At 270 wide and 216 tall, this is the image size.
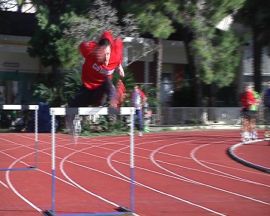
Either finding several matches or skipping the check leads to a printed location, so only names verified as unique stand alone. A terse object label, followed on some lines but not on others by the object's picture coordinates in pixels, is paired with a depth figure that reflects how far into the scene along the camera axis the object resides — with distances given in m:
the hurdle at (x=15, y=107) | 11.15
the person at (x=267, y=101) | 18.67
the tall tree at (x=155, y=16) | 23.12
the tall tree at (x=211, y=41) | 23.83
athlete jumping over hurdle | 7.62
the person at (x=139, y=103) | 20.66
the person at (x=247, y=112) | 18.64
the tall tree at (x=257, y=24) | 25.84
